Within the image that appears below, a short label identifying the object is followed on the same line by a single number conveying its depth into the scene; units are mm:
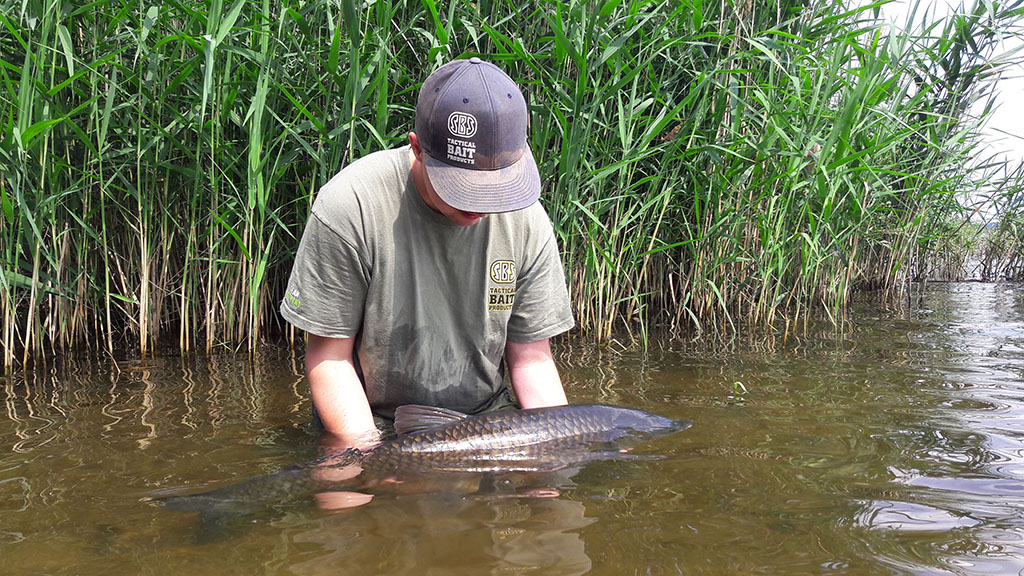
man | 2244
